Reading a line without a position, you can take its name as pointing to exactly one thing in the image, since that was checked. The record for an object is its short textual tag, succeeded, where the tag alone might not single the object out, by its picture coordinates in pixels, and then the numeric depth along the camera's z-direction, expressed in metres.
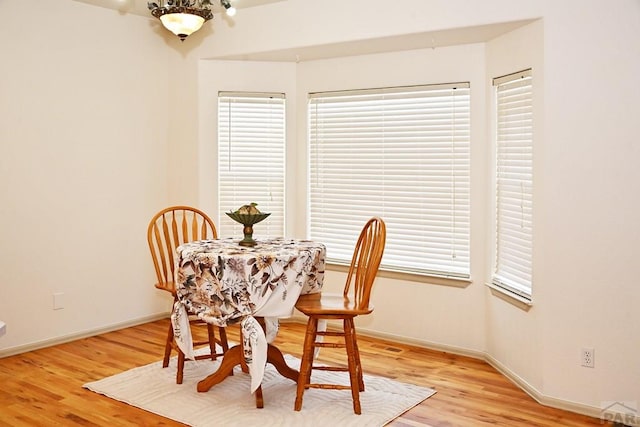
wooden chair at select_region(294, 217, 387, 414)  3.21
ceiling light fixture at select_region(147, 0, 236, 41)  3.84
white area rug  3.15
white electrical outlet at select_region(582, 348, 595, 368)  3.21
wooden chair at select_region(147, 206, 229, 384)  3.65
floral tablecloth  3.17
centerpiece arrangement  3.55
